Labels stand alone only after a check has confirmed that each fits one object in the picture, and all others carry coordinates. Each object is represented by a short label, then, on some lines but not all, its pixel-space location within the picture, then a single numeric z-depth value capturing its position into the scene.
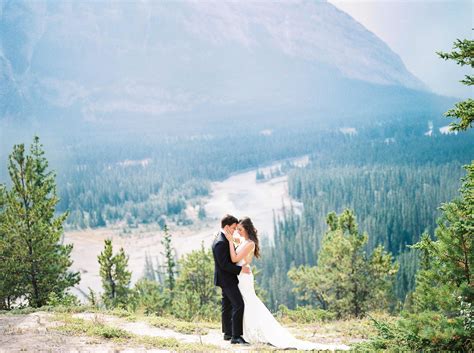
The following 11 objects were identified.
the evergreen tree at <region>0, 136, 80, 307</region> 23.22
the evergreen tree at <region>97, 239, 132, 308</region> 30.28
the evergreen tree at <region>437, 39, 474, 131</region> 9.91
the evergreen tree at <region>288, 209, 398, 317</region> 29.09
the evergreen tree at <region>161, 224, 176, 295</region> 38.87
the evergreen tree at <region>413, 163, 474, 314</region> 9.88
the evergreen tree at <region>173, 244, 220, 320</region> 33.75
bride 13.09
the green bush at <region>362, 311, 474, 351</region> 9.11
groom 12.99
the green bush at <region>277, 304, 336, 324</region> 23.07
